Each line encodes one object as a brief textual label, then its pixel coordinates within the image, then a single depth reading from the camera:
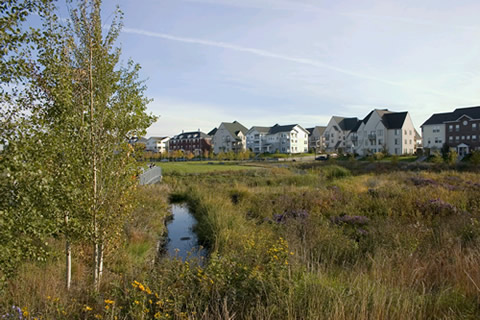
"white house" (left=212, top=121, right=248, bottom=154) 106.94
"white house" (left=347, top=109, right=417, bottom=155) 68.94
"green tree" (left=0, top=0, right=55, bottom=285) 3.16
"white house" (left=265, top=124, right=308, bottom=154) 97.08
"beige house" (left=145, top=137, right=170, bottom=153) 131.12
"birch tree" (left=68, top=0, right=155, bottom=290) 5.16
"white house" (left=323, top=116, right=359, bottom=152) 94.25
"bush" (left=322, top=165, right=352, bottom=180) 29.20
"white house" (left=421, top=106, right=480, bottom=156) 59.94
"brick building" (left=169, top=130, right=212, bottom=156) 115.19
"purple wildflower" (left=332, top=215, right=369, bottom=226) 11.13
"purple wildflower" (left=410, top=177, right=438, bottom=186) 18.62
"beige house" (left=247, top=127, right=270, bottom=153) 103.56
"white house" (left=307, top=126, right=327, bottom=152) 106.05
